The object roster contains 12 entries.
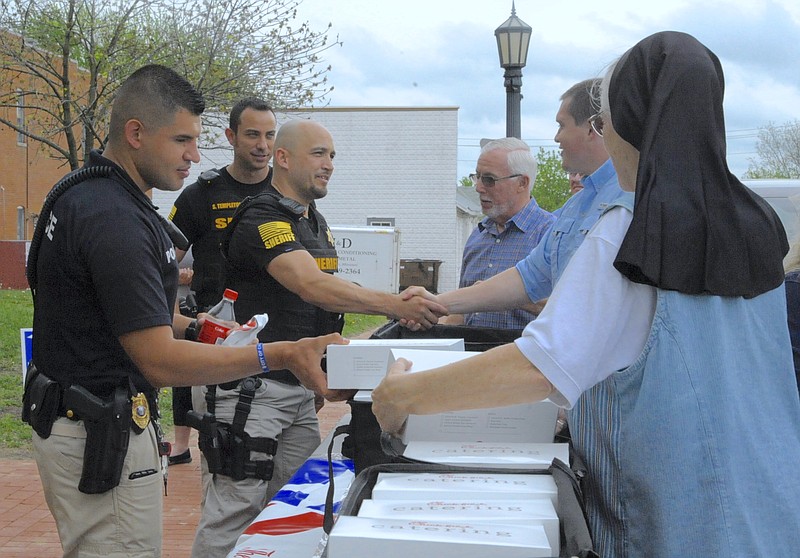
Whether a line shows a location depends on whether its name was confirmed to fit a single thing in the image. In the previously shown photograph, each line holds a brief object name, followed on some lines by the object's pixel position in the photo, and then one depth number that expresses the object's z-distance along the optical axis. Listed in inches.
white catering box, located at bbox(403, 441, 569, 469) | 78.7
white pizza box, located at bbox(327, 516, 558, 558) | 58.6
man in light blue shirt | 143.6
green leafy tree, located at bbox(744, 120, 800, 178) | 1738.4
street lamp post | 387.9
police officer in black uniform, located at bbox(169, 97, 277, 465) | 210.7
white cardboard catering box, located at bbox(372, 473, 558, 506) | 70.6
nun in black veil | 66.7
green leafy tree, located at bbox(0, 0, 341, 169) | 404.5
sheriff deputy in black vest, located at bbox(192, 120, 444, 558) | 144.4
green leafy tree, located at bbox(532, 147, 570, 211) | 2362.2
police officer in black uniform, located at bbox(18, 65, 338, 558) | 99.7
